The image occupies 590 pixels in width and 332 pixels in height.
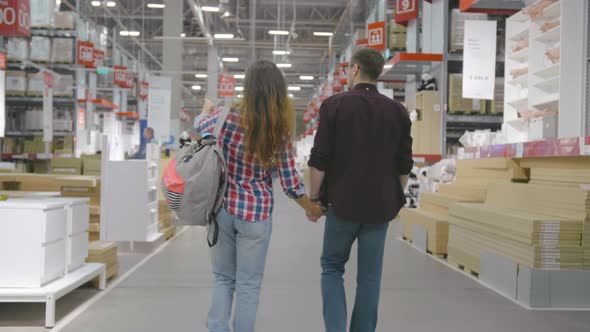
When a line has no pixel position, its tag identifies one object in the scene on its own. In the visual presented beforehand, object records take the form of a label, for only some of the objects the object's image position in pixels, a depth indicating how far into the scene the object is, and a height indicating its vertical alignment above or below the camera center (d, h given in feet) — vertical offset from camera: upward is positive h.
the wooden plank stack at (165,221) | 29.43 -3.06
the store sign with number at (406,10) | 41.01 +9.01
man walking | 10.96 -0.31
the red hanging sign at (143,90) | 89.76 +8.25
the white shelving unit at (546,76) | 21.63 +3.13
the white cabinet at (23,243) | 13.91 -1.91
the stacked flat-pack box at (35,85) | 51.29 +4.82
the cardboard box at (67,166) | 38.45 -0.89
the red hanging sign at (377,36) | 46.01 +8.28
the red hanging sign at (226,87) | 82.33 +8.17
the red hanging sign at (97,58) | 52.60 +7.34
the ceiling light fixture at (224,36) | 70.38 +12.24
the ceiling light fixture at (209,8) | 61.70 +13.19
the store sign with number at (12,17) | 29.55 +5.68
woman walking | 10.47 -0.45
